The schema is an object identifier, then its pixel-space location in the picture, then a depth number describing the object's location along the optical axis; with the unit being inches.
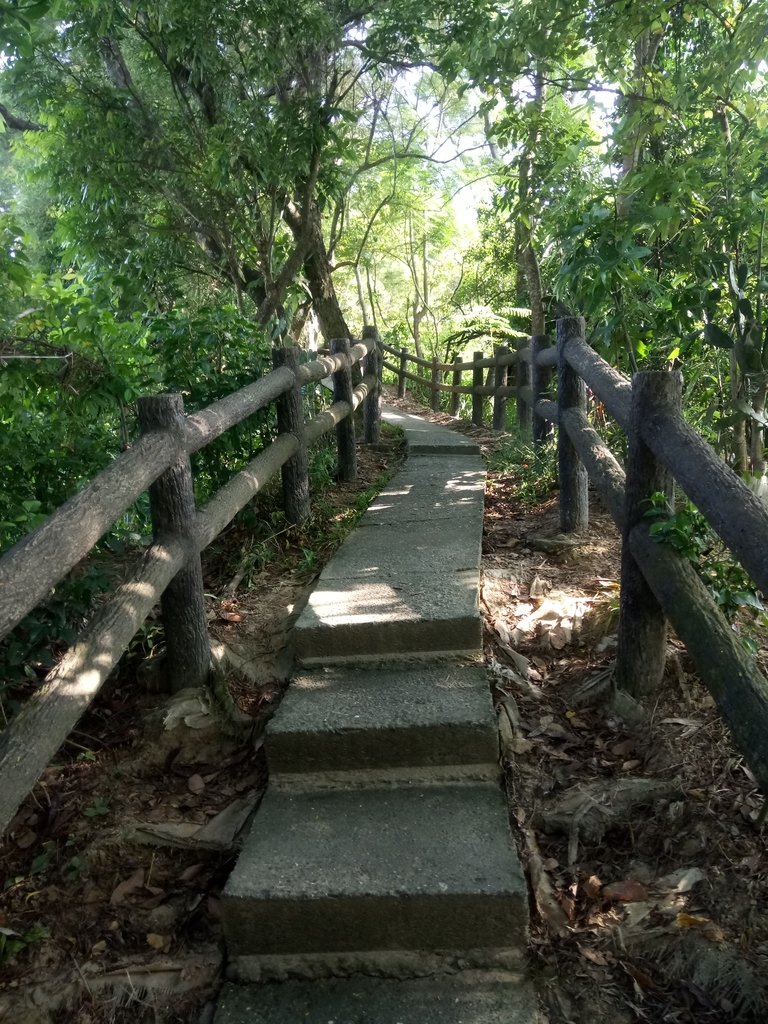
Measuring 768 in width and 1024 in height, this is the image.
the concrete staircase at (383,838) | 81.4
